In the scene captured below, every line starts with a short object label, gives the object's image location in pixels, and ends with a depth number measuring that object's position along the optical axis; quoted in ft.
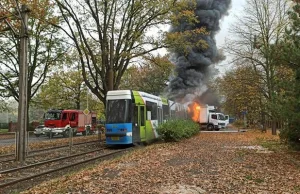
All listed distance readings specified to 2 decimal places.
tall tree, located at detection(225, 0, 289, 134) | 94.53
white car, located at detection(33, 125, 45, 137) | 63.82
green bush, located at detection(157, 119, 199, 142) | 67.46
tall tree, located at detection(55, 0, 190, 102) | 79.61
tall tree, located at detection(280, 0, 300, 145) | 37.20
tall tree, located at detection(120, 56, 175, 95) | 164.96
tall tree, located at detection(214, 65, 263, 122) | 100.71
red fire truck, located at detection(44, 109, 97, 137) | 107.97
